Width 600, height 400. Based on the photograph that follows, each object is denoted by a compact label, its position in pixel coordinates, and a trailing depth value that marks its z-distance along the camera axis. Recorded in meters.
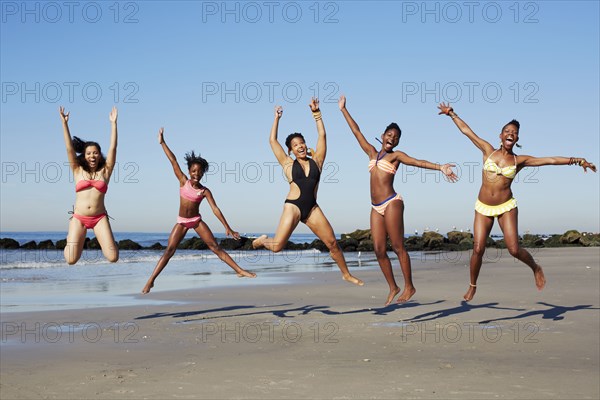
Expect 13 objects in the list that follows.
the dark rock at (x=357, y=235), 21.71
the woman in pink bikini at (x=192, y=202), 9.38
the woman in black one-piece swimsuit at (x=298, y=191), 8.84
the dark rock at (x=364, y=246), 22.35
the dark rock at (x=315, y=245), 17.72
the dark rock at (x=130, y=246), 18.37
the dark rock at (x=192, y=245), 20.62
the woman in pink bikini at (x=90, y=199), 8.47
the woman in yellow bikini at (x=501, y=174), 9.38
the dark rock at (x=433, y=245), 30.24
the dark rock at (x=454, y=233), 58.35
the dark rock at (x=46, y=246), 20.05
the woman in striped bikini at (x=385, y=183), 9.16
